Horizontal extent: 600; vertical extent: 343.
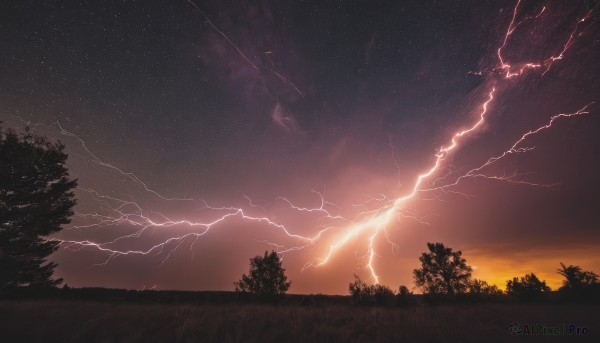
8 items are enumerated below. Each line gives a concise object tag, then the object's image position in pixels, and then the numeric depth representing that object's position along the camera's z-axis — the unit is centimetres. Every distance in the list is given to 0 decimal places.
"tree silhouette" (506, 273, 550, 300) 3312
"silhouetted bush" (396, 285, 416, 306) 1597
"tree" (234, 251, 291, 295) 2833
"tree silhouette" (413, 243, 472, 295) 2972
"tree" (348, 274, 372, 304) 2135
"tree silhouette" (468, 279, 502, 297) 3567
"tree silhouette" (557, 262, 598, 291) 2037
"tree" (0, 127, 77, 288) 1377
